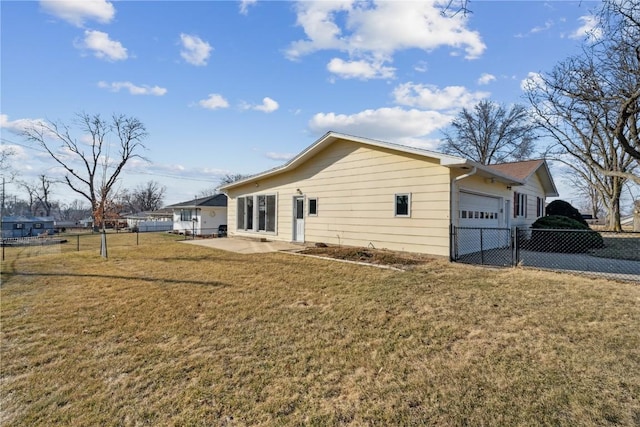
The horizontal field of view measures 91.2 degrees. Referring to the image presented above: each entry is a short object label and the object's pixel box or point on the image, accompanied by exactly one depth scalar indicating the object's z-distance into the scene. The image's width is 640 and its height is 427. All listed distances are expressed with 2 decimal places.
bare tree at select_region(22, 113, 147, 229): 30.80
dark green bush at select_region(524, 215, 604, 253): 10.72
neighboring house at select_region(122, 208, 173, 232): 38.03
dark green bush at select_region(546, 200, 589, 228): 15.28
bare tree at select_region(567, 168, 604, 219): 33.25
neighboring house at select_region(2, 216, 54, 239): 35.56
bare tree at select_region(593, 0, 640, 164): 5.46
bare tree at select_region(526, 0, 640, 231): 6.99
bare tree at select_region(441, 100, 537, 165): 27.73
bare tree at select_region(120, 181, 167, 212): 62.53
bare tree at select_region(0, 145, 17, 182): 24.91
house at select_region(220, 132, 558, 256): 8.48
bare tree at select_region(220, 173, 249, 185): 54.22
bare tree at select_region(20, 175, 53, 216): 51.75
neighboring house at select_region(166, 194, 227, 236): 26.84
